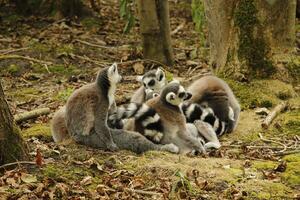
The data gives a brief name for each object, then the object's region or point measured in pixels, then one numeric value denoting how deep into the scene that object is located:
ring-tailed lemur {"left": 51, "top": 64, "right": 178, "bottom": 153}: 13.59
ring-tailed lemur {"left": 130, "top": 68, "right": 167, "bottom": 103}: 17.92
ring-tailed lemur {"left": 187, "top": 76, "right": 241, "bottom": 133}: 16.12
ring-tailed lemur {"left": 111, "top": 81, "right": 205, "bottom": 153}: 14.28
